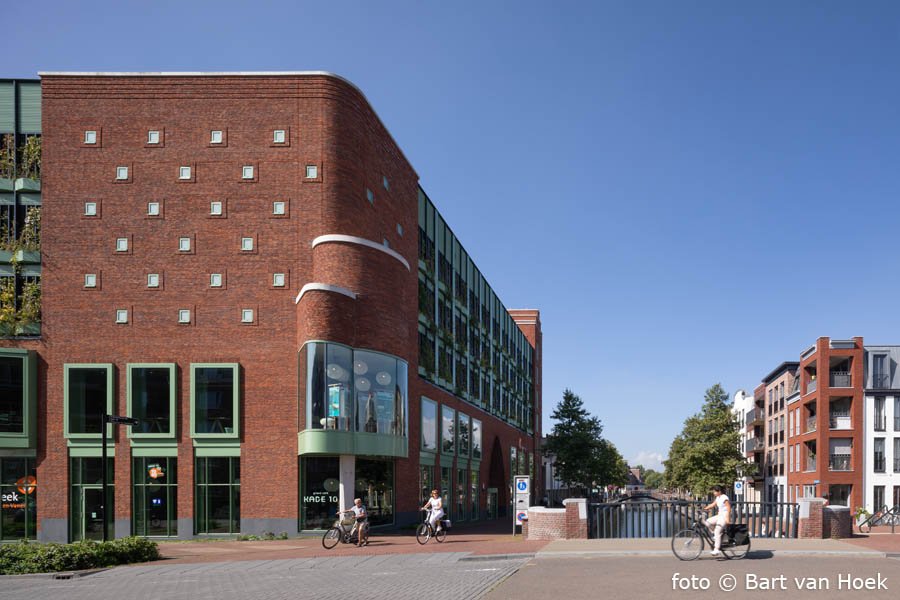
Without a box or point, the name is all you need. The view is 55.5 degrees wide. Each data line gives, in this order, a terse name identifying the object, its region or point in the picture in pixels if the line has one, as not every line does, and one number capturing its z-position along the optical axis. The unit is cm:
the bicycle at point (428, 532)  2967
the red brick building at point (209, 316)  3522
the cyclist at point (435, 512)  2997
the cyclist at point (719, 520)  2014
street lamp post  2657
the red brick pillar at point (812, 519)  2667
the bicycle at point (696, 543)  2034
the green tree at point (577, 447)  9369
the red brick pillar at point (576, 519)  2700
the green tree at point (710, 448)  7706
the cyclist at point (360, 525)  2920
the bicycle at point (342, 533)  2884
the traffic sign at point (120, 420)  2664
